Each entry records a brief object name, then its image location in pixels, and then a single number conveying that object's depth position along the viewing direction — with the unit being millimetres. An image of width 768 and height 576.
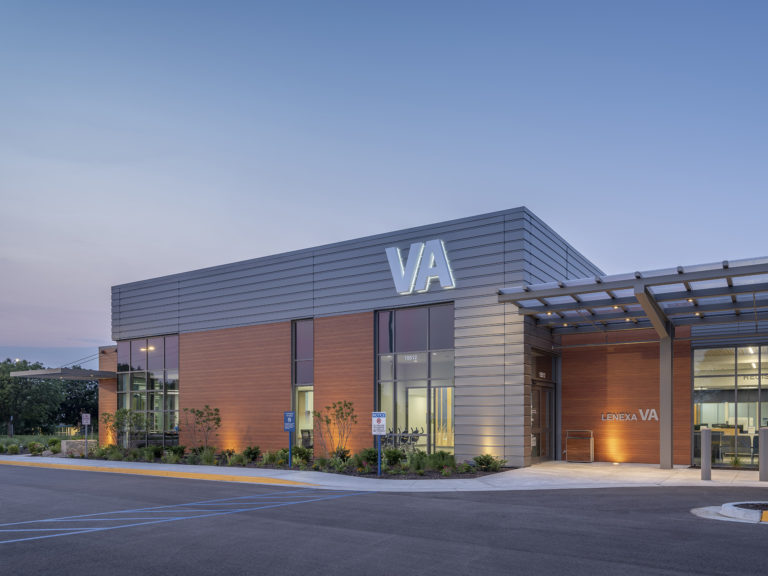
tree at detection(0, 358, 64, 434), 65562
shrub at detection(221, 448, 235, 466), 25531
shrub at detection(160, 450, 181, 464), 25219
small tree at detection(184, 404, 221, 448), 27641
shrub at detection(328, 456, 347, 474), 20438
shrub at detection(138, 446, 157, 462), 26219
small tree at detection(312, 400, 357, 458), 23766
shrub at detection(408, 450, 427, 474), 19203
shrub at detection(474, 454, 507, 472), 19188
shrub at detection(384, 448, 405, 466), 20578
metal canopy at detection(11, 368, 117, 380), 31312
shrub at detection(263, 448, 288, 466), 22825
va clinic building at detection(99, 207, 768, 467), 19688
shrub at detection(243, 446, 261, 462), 24450
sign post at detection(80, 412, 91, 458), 28973
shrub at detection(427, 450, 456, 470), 19547
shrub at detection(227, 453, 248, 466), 23441
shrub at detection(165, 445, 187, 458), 26572
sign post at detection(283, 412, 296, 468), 21734
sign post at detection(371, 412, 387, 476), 18281
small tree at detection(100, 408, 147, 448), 30219
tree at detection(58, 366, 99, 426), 84125
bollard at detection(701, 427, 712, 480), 16547
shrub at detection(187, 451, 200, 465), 24984
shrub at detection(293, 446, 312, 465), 22308
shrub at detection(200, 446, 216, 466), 24484
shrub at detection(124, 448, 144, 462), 26875
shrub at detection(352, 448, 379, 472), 20405
